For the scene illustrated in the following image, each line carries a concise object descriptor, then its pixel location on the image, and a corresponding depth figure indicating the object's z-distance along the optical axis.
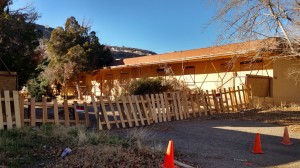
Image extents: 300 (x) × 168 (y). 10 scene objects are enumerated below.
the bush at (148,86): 11.44
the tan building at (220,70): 14.25
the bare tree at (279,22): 7.57
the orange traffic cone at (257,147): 5.80
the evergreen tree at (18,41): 10.04
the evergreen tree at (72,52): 20.16
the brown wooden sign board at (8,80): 8.11
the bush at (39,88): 19.98
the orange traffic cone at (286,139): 6.73
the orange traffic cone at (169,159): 4.22
